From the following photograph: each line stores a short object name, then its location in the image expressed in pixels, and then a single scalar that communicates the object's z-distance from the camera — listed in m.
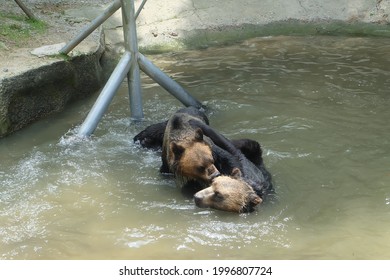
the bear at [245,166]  11.40
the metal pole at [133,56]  15.42
